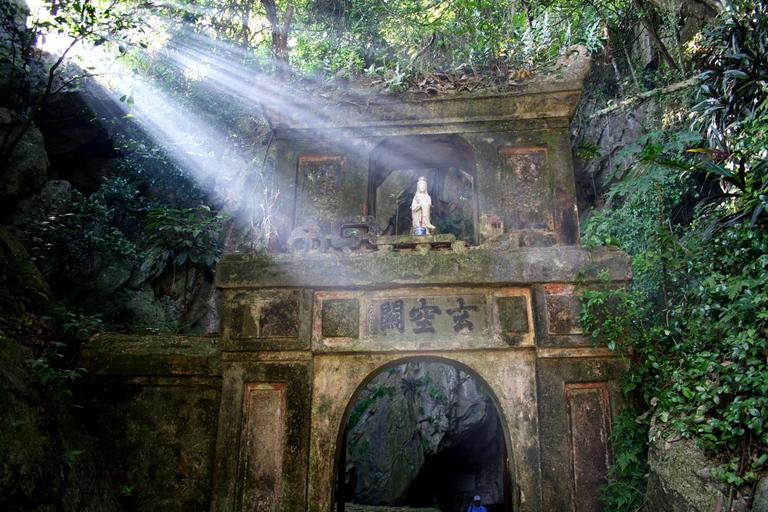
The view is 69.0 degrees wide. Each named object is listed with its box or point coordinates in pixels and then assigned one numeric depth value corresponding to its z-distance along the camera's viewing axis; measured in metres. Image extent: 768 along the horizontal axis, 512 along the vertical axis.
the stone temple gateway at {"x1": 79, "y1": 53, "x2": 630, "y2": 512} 5.08
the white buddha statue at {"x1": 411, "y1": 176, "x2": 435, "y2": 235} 6.45
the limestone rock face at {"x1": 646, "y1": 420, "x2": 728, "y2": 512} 3.85
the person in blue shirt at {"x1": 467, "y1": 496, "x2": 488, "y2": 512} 9.48
